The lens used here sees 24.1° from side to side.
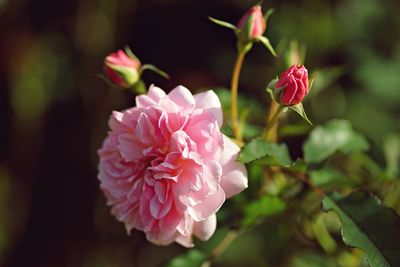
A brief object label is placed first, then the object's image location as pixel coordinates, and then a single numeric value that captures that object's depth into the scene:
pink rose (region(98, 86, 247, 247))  0.47
